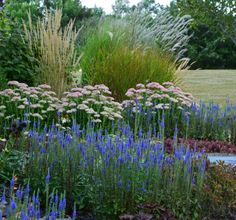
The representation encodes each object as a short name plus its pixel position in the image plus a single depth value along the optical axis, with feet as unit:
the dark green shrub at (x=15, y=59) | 27.55
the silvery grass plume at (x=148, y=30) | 33.30
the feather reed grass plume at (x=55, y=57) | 27.89
